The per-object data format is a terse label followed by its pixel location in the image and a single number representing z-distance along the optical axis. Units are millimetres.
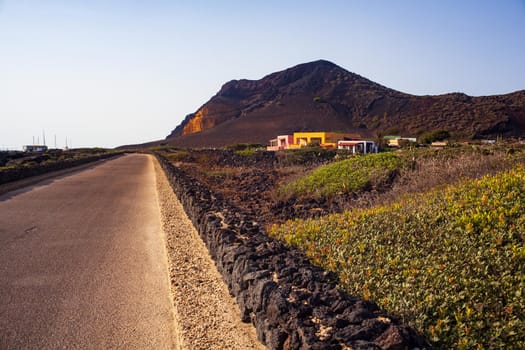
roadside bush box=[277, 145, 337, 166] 34072
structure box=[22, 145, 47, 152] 102900
